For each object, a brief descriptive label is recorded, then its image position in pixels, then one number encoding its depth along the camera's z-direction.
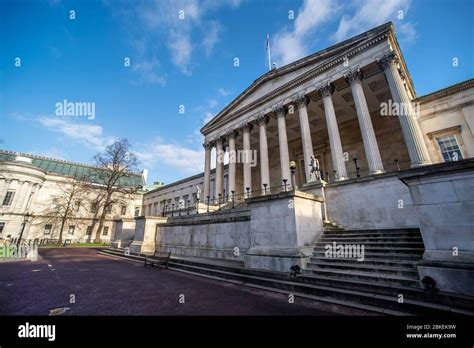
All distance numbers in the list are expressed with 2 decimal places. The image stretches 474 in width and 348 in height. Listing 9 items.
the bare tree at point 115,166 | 33.91
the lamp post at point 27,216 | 37.67
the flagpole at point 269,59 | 23.06
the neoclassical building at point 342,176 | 5.35
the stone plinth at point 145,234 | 16.48
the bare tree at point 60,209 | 39.78
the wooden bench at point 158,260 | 11.40
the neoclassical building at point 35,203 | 38.79
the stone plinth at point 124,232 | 21.19
